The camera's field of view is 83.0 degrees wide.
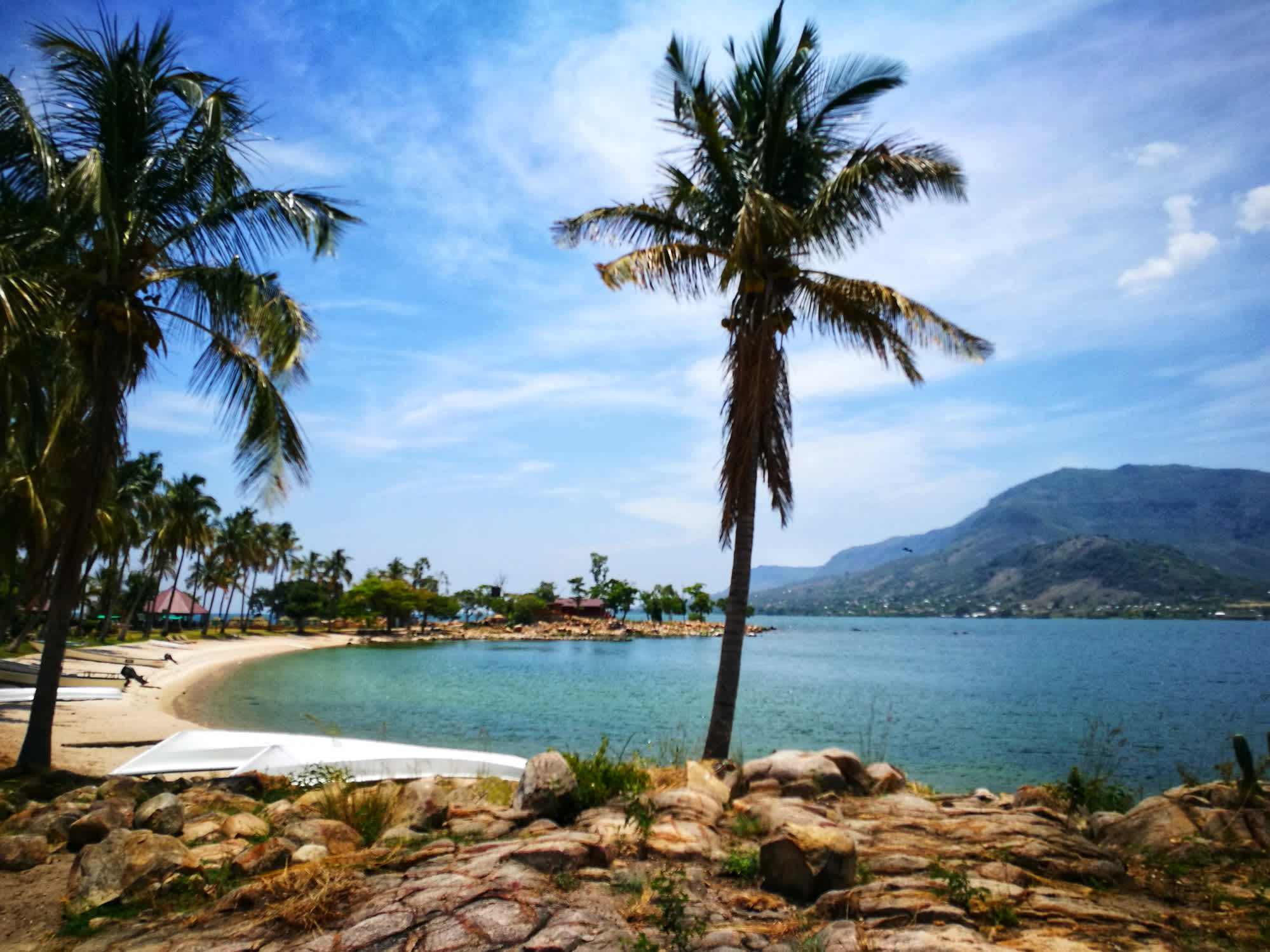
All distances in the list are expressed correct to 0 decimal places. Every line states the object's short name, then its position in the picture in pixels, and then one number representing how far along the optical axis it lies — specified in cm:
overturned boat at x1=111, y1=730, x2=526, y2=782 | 1067
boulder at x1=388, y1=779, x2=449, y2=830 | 688
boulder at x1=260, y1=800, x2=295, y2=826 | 703
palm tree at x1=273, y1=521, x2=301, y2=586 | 9381
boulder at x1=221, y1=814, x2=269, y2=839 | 670
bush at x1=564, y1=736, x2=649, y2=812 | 697
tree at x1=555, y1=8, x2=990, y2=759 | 996
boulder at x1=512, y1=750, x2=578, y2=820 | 671
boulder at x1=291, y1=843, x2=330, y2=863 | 538
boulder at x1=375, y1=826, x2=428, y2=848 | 597
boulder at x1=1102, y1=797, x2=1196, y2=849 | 633
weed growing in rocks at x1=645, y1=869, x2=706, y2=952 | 414
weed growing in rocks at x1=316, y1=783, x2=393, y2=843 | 672
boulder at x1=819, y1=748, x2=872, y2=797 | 882
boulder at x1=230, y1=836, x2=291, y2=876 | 530
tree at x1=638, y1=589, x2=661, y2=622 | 13662
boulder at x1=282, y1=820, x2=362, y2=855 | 591
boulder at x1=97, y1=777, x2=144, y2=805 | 812
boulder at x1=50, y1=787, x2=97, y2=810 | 790
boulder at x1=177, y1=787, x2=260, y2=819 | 806
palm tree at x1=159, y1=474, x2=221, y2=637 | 5775
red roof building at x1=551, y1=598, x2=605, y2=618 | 12950
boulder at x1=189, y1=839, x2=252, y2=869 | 568
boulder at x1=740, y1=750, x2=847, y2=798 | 819
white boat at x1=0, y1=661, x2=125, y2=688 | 2325
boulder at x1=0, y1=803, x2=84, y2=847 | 683
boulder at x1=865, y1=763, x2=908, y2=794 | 894
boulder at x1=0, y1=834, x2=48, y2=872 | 617
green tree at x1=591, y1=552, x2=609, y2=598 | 13075
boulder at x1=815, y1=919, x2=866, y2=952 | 405
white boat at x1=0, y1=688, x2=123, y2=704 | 1920
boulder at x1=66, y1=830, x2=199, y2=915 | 517
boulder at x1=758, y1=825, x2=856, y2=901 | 505
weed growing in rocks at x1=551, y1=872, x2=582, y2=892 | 489
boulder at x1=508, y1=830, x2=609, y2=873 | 519
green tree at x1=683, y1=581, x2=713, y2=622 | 14975
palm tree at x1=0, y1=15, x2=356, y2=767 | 952
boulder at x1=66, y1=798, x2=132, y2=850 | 676
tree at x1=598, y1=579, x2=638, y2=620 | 12900
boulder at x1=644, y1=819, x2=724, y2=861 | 575
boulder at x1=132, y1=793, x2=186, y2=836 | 681
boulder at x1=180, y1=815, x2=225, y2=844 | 658
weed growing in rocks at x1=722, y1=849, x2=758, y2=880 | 541
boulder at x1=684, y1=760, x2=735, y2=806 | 741
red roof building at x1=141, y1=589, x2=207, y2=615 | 8000
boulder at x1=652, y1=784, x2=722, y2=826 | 661
